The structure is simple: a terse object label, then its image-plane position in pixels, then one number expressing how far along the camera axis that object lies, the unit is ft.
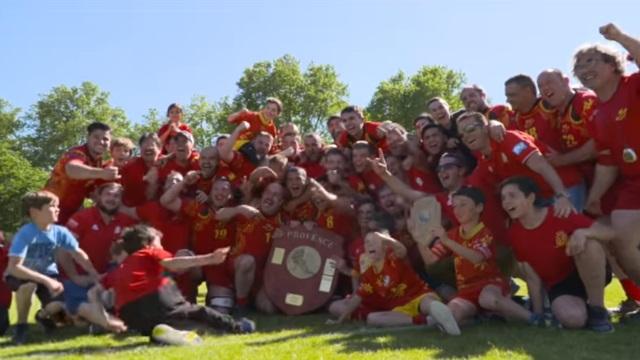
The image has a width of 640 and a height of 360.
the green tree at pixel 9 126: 166.43
